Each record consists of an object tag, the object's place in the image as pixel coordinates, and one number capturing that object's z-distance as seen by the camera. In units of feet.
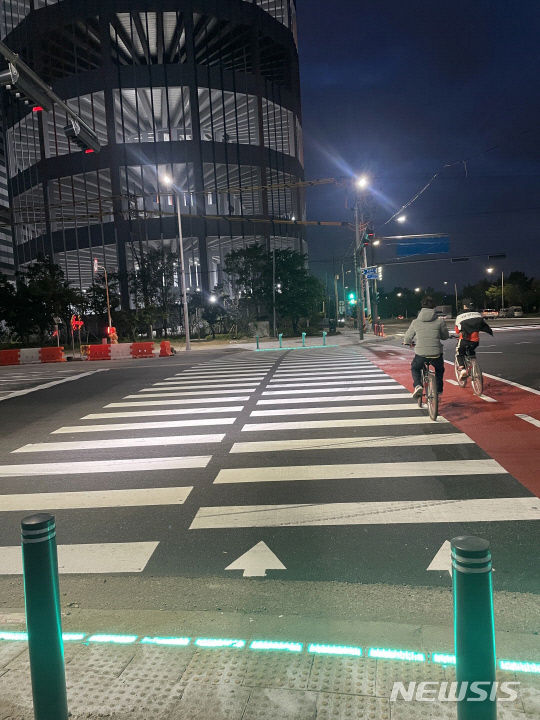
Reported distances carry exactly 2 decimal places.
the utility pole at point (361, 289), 123.75
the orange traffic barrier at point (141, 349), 97.45
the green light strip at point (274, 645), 10.00
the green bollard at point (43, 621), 8.12
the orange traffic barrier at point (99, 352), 97.86
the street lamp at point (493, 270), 335.63
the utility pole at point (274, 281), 153.28
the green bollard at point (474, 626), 6.89
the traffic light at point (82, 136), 44.45
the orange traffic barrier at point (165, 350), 97.91
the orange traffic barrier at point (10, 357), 99.50
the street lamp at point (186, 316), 111.06
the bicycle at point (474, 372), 37.45
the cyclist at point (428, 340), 31.01
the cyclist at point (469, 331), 37.76
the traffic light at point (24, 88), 34.94
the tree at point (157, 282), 159.63
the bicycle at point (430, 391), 30.27
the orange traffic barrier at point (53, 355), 99.45
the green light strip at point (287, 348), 101.72
